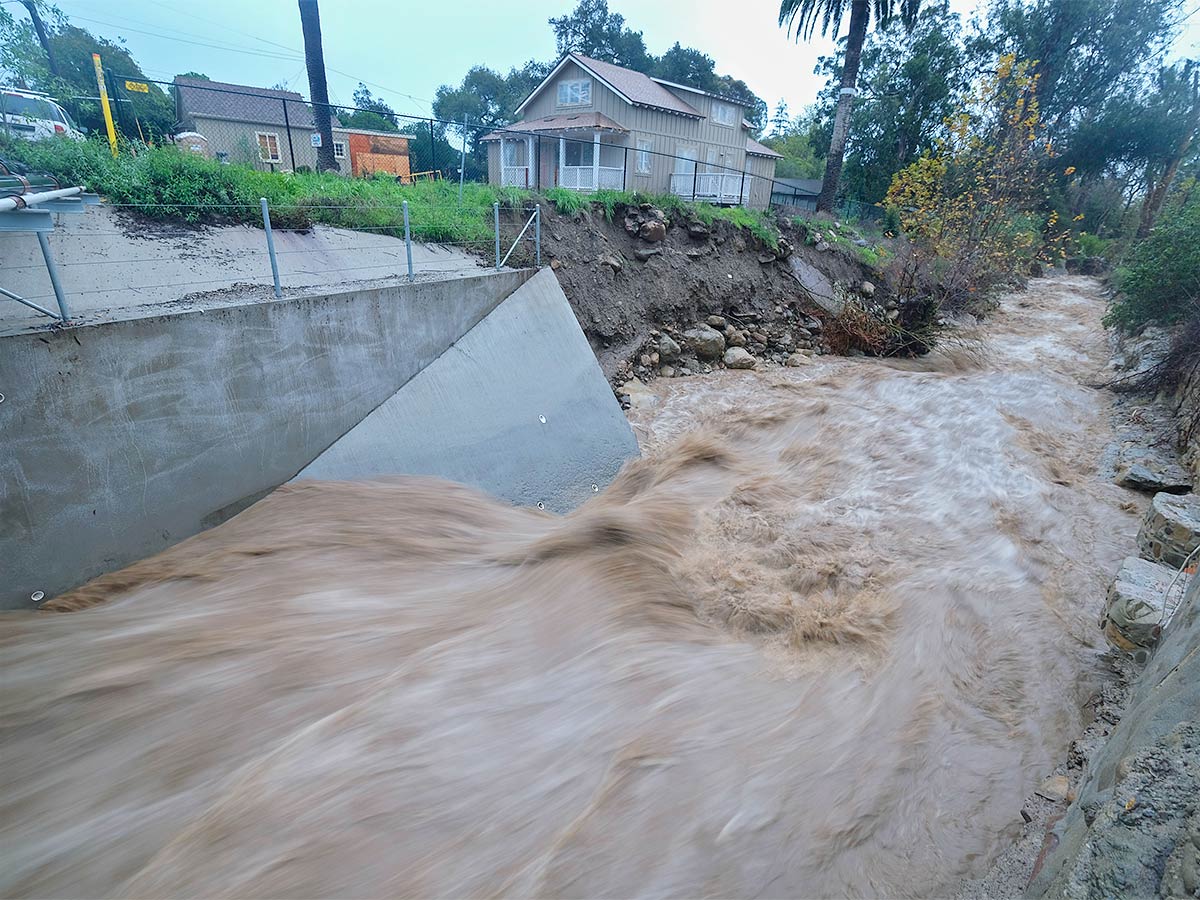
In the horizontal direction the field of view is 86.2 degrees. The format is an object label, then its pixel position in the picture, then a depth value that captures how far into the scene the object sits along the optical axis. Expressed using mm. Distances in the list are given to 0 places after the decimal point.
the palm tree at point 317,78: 11938
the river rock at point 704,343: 12359
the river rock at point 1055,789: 3476
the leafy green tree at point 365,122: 30291
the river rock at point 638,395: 10219
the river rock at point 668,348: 11781
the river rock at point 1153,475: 7273
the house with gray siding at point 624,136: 19688
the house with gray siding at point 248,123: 17328
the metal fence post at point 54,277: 4516
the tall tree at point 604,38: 47281
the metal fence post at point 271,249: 5895
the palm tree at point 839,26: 18453
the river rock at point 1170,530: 5317
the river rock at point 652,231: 12844
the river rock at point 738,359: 12547
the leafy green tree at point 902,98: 28000
